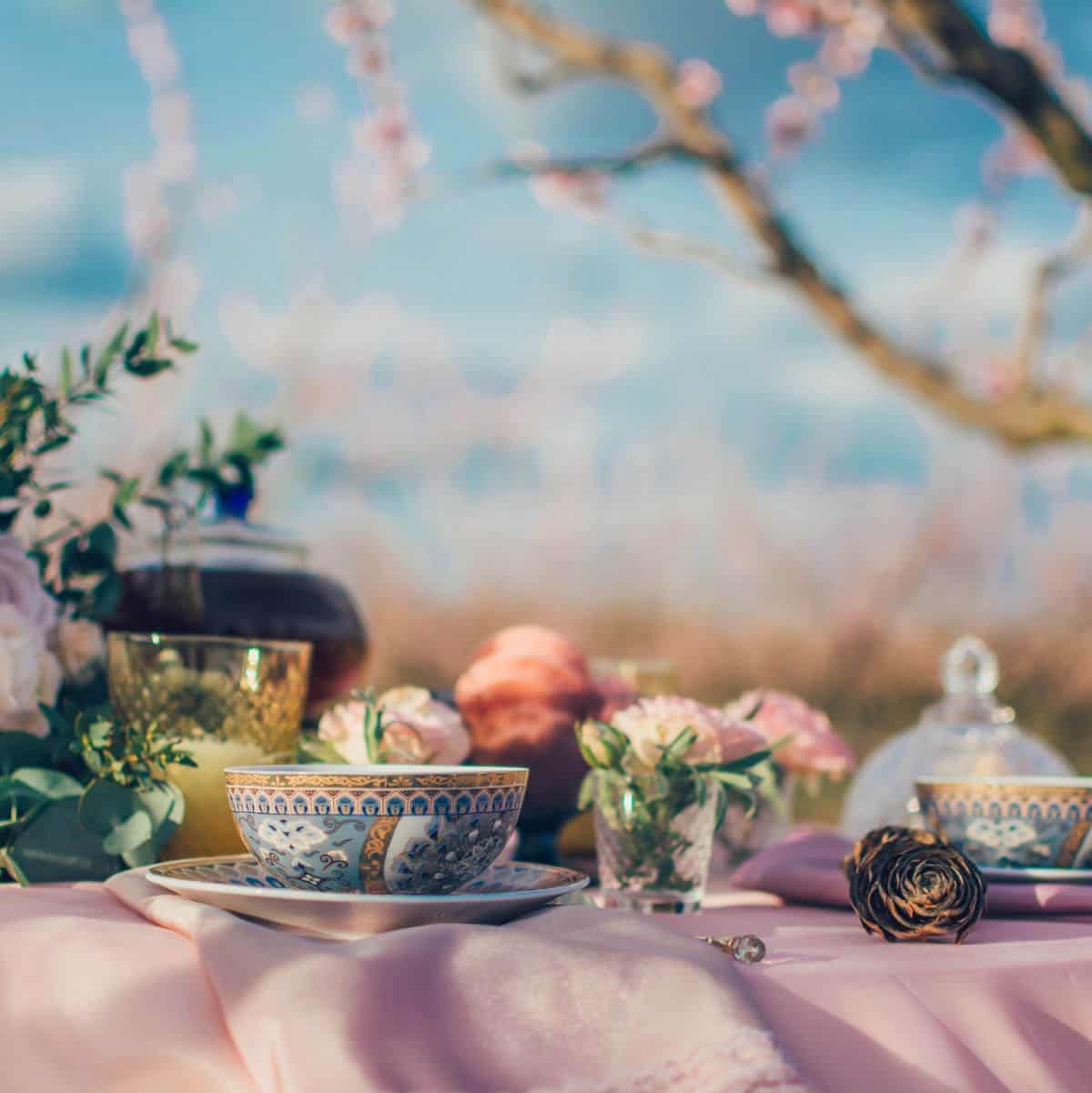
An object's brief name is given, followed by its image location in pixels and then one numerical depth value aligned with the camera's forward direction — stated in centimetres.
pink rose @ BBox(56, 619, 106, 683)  98
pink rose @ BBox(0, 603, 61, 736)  86
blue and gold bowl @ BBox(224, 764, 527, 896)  64
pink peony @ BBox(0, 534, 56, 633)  92
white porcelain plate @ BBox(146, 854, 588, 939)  62
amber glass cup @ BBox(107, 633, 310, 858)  87
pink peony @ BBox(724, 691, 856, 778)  109
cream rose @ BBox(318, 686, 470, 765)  88
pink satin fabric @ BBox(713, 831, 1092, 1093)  57
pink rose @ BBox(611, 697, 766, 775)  82
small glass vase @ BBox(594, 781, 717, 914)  84
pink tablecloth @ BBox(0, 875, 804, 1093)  51
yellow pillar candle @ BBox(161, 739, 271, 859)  87
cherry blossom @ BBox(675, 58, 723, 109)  493
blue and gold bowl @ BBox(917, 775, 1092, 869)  85
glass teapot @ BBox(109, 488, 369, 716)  105
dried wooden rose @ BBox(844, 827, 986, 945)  71
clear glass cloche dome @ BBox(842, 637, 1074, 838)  125
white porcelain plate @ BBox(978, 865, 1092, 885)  84
